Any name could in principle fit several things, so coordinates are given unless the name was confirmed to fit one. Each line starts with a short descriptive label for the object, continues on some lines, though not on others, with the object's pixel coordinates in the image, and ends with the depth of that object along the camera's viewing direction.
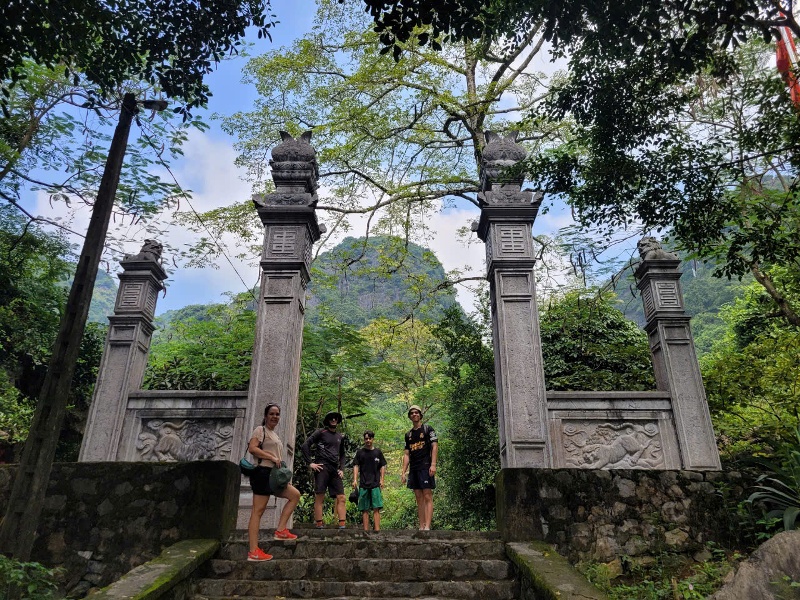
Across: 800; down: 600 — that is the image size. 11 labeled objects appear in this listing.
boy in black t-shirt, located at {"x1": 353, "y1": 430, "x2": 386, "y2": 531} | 7.06
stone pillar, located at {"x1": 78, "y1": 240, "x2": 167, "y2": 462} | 7.14
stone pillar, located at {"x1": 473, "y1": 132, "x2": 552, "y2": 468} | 6.84
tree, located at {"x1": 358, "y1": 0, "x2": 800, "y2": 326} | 5.36
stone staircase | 4.36
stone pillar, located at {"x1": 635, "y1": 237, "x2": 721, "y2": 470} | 6.95
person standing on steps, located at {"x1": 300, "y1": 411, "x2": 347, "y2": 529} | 6.82
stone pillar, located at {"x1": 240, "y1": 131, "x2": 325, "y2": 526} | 7.27
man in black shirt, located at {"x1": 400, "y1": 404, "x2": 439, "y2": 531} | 6.41
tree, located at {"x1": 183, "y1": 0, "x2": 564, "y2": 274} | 13.30
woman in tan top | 4.77
